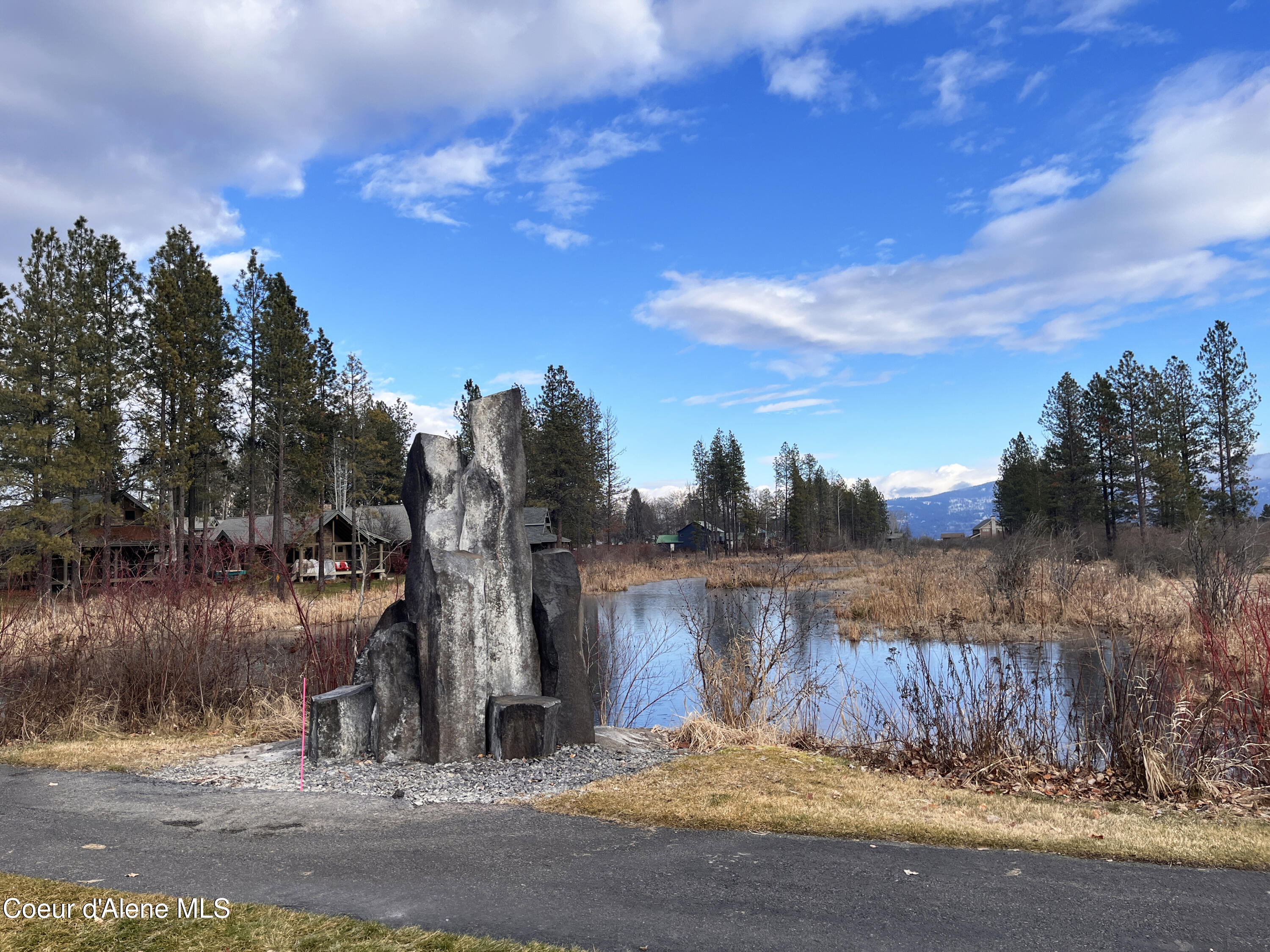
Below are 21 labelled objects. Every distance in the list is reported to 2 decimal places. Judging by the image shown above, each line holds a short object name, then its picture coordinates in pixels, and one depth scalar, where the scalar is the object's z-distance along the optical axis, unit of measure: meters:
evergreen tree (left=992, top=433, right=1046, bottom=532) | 57.03
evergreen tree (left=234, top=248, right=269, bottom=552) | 30.50
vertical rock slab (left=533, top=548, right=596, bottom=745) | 7.01
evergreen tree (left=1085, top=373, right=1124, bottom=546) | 44.31
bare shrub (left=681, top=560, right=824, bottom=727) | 8.34
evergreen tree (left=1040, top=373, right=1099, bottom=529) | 46.22
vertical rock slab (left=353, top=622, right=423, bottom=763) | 6.74
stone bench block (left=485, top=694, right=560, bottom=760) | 6.64
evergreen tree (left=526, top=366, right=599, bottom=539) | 45.75
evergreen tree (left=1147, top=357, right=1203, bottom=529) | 40.66
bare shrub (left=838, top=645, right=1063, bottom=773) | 6.80
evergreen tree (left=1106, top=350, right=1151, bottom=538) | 41.34
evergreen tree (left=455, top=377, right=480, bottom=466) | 40.08
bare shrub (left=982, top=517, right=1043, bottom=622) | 18.22
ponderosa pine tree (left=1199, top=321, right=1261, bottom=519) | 39.56
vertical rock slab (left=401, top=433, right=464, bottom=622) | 6.99
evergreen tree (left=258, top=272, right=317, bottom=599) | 29.39
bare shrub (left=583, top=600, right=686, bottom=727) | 10.65
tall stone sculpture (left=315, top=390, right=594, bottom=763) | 6.73
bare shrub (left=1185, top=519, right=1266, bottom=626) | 12.06
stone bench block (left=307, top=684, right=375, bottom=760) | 6.72
